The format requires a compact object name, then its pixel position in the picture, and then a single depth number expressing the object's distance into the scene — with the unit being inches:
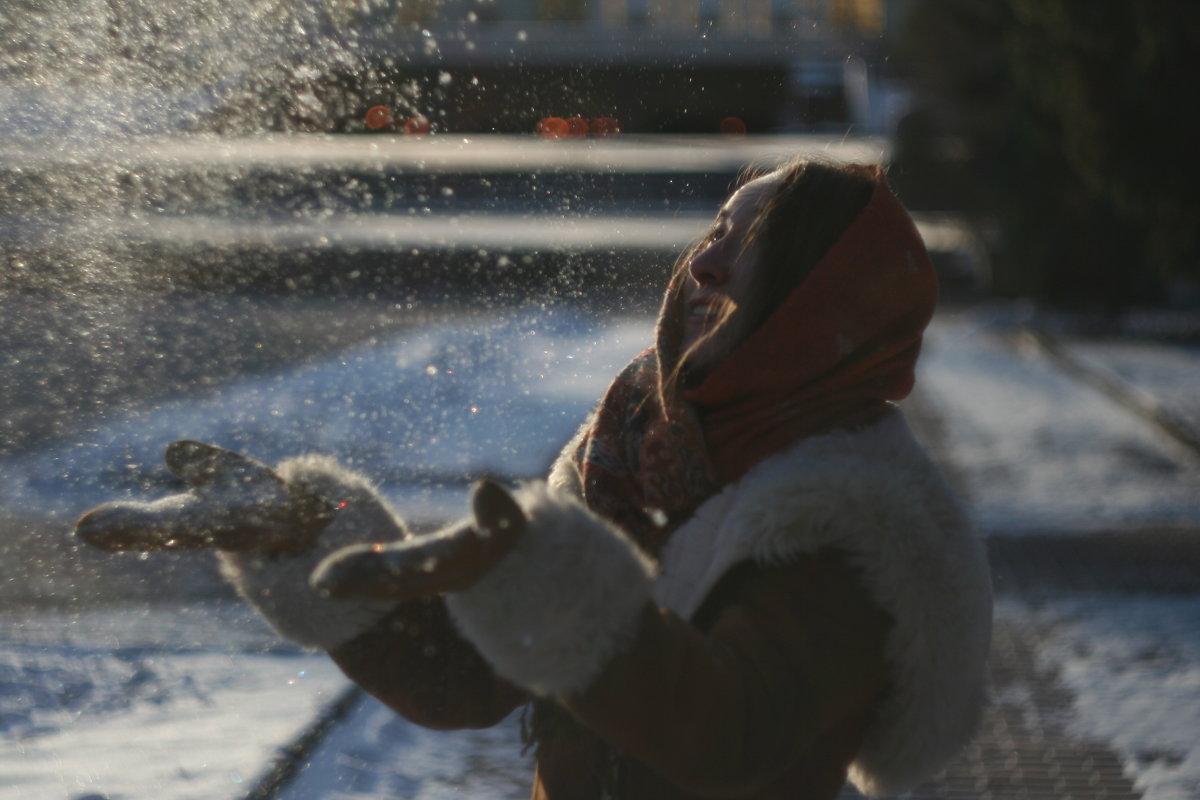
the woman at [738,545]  154.8
